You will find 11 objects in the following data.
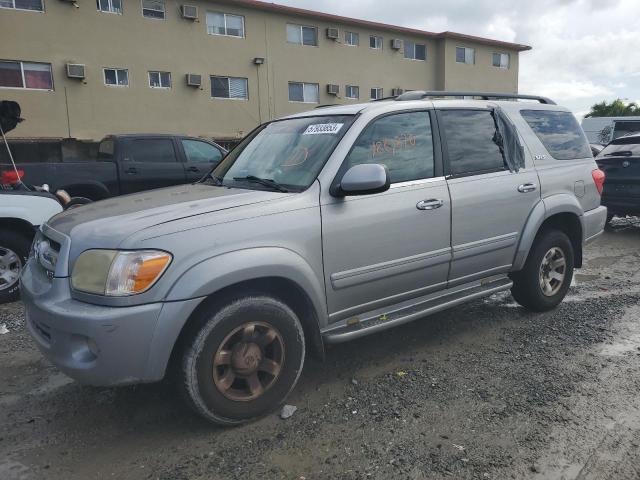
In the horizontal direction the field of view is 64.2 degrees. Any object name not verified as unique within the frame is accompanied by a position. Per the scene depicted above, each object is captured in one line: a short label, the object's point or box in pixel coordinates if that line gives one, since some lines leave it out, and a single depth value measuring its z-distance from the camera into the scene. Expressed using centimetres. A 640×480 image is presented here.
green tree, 4428
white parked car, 511
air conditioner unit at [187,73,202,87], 2052
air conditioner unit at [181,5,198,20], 2031
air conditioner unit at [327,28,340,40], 2420
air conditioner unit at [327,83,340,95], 2428
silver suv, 254
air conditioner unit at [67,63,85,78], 1814
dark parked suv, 807
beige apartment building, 1798
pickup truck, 759
